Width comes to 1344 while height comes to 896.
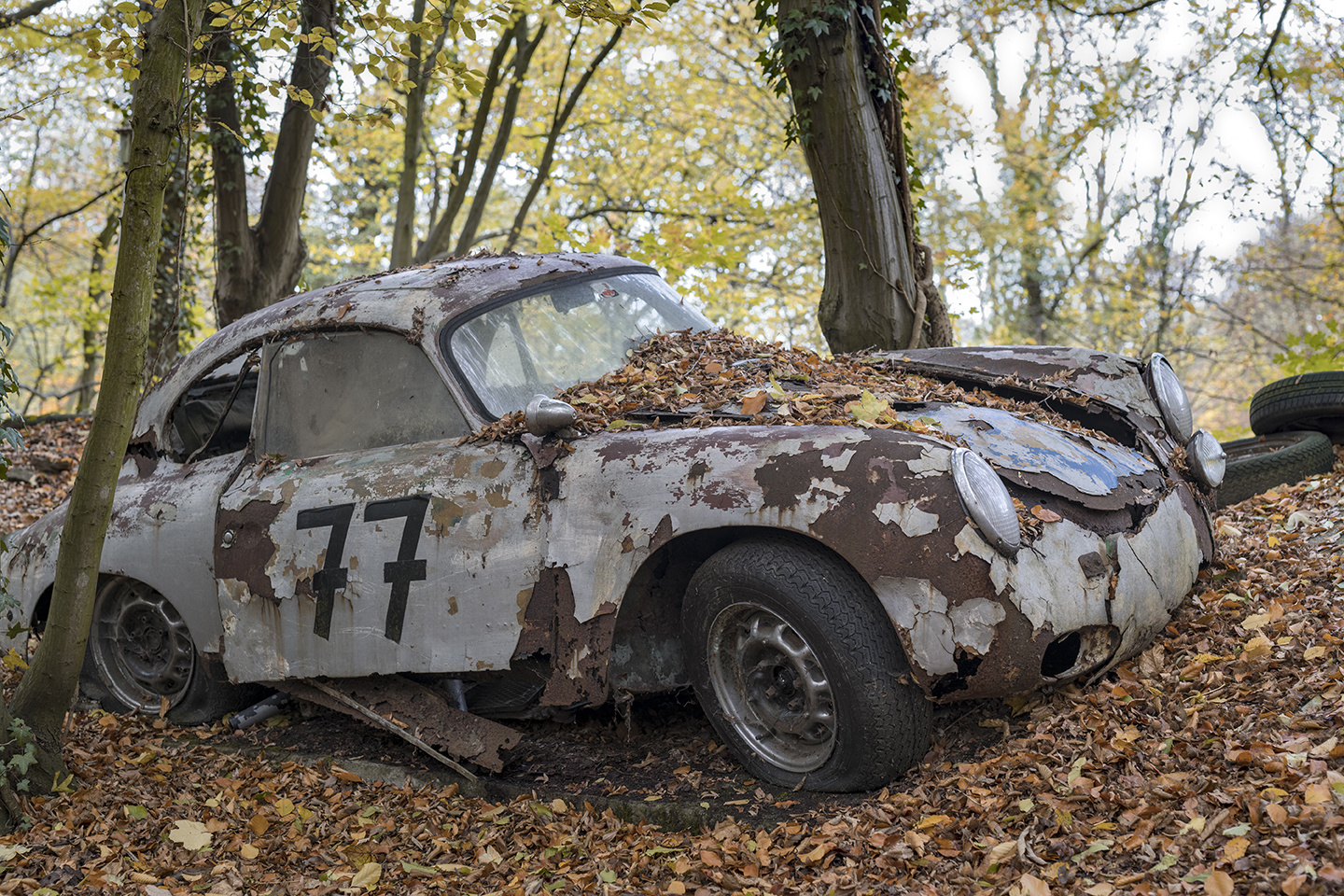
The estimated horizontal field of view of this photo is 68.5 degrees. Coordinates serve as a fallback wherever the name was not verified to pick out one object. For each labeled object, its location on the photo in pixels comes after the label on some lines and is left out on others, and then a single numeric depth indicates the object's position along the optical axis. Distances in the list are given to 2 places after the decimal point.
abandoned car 2.91
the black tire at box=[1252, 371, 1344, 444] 5.75
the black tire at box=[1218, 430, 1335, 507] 5.43
